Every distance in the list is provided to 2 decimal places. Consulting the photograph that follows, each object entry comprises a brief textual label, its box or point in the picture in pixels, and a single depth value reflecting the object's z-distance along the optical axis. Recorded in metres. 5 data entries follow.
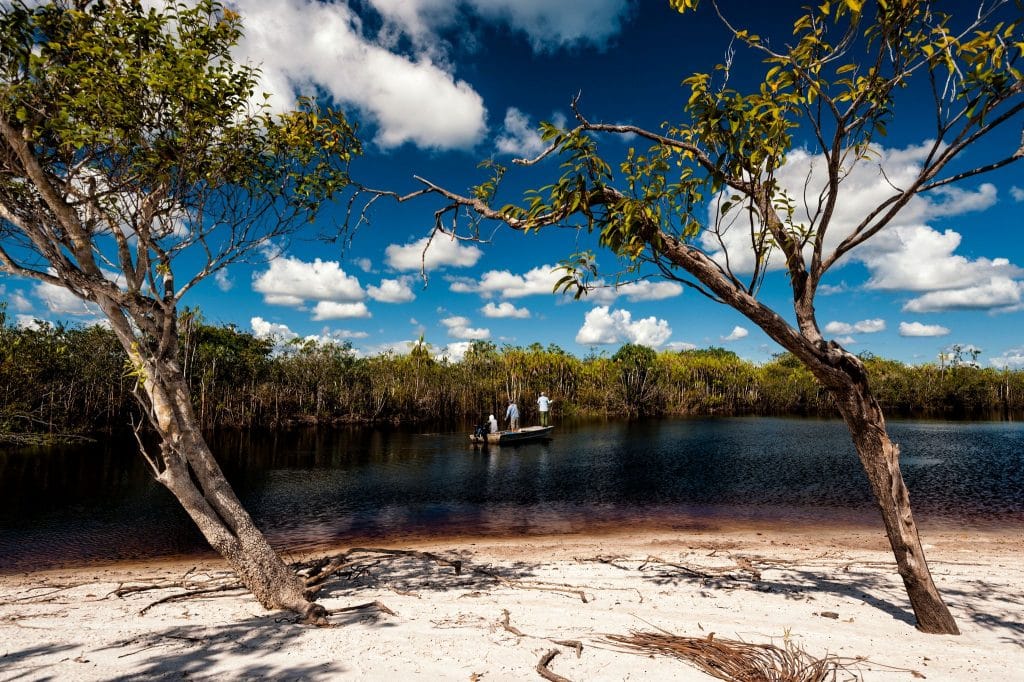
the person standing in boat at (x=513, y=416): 32.84
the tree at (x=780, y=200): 4.34
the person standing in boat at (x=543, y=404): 35.34
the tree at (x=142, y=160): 5.14
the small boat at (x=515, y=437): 29.89
